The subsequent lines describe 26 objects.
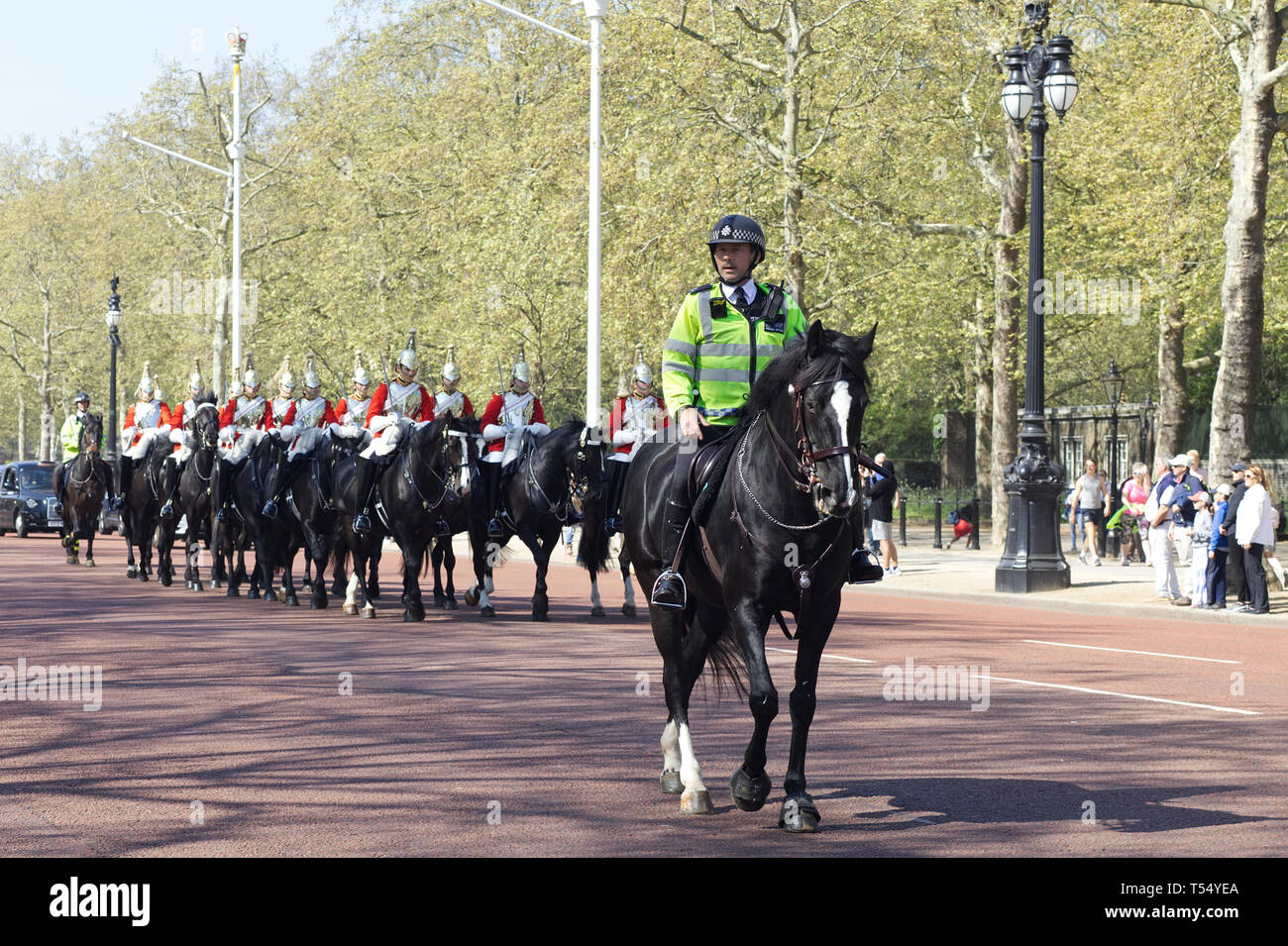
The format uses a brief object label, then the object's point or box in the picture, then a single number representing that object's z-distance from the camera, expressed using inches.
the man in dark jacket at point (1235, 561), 813.9
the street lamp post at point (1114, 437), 1315.7
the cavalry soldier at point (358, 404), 781.3
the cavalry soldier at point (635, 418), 759.7
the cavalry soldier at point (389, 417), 736.3
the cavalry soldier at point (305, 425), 812.6
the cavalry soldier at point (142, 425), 1013.2
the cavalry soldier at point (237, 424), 870.4
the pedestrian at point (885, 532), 1087.6
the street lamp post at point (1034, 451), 900.6
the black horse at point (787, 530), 284.0
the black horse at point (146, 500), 972.6
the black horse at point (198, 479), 890.1
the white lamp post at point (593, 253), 1114.1
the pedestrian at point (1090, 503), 1197.1
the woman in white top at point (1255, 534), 789.9
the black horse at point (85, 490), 1107.3
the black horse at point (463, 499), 703.7
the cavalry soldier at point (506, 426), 789.2
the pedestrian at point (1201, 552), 827.4
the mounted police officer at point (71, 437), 1162.4
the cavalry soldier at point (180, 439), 934.4
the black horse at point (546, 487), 748.6
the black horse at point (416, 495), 719.1
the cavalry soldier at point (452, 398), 748.6
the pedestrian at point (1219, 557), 816.9
